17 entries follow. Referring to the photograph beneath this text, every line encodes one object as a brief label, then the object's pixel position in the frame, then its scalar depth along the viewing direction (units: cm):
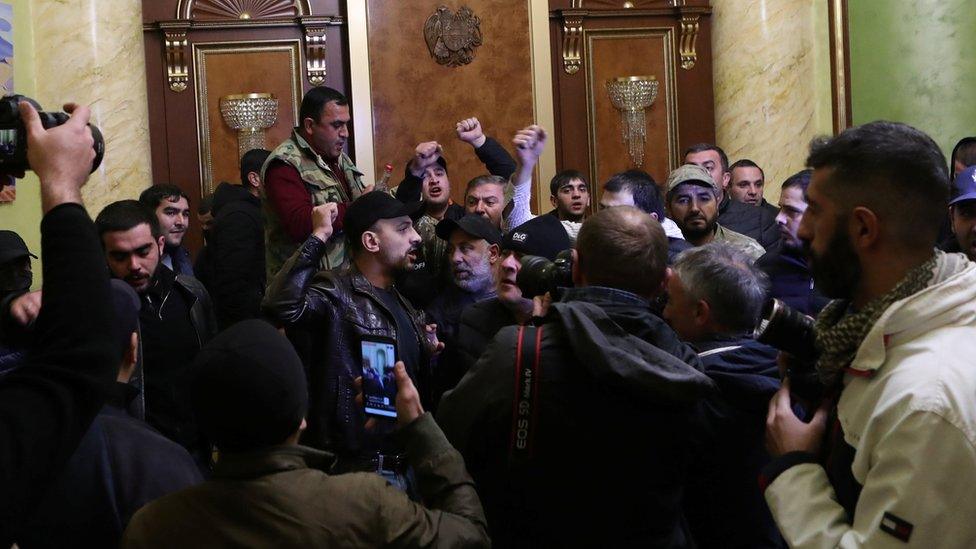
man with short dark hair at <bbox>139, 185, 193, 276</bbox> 589
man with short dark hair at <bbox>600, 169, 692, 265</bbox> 504
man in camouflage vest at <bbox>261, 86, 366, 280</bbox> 470
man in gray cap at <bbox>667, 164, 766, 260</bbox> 518
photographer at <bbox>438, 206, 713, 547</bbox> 242
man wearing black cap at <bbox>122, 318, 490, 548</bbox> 190
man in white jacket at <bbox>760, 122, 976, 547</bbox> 168
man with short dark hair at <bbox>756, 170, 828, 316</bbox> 424
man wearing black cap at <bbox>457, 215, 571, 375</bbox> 395
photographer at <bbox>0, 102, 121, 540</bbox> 164
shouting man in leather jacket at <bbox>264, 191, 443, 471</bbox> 375
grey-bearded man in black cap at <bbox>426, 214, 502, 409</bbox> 460
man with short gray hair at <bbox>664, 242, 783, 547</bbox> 275
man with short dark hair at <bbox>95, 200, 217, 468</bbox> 409
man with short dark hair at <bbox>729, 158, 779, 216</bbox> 681
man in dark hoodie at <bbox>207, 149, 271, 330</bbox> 517
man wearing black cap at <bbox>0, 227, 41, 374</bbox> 284
